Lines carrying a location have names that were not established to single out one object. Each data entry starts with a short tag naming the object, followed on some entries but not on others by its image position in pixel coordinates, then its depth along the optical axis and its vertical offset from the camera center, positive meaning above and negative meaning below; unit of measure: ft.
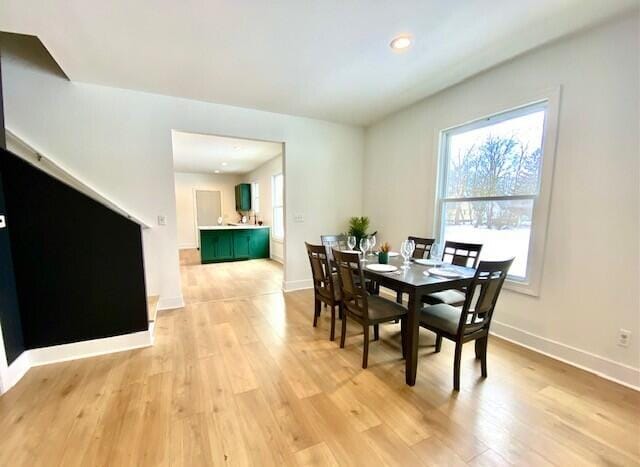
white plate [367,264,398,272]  7.49 -1.71
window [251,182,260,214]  26.58 +1.06
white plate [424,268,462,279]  6.92 -1.70
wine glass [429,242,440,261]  10.01 -1.62
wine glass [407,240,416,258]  8.51 -1.18
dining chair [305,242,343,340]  8.30 -2.49
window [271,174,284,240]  21.93 +0.23
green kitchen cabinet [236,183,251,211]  27.37 +1.18
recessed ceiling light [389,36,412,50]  7.10 +4.56
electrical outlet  6.39 -3.04
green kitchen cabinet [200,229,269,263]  20.83 -3.05
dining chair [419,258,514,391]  5.82 -2.68
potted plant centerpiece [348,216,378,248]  14.32 -1.06
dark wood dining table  6.15 -1.89
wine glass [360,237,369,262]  9.11 -1.32
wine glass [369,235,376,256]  9.07 -1.12
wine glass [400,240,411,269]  8.50 -1.31
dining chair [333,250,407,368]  6.86 -2.71
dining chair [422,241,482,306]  8.19 -1.70
